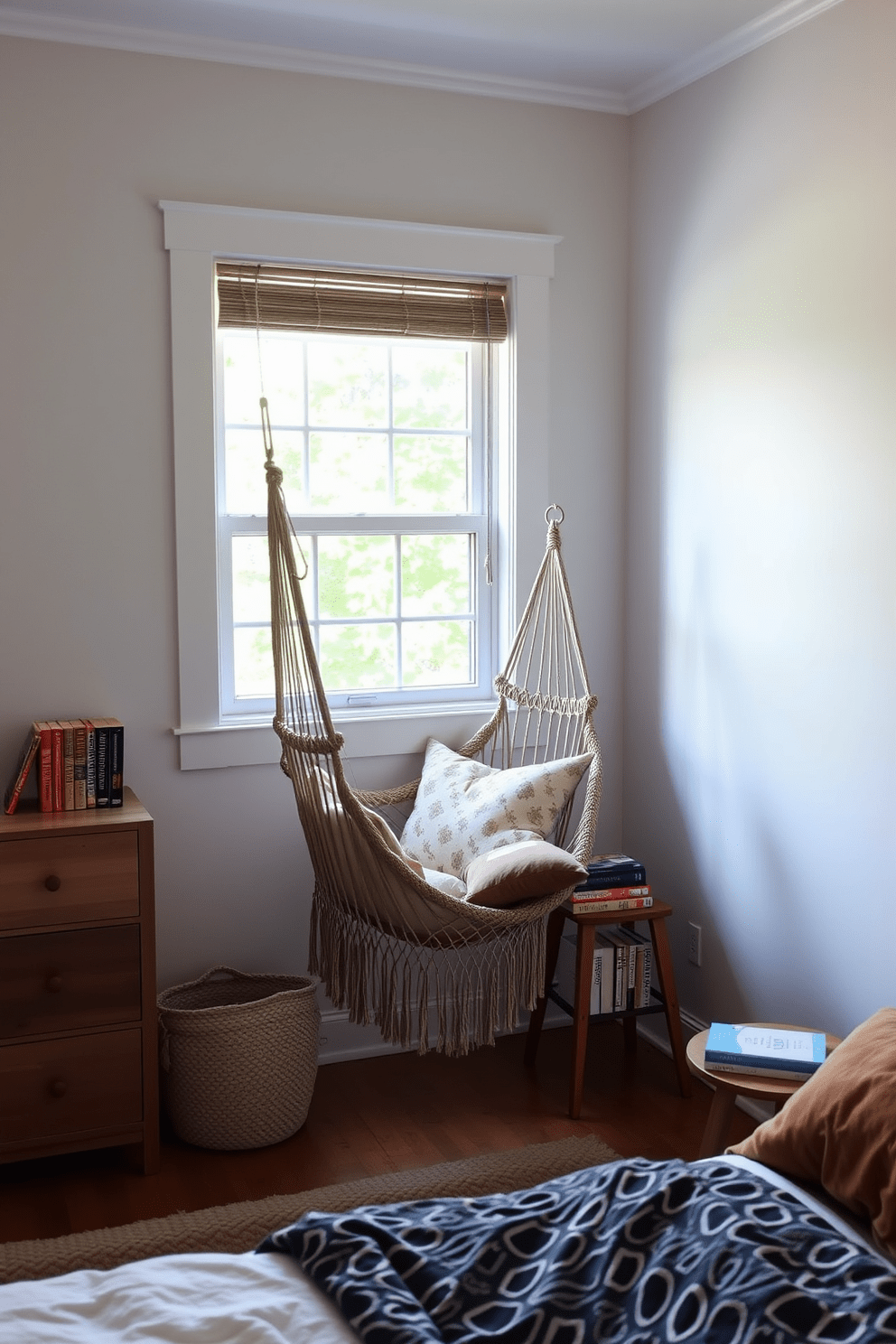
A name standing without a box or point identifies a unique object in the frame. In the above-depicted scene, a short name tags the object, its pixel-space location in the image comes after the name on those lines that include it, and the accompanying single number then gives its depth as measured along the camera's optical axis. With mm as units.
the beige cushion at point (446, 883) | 2795
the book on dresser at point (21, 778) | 2664
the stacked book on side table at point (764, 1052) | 2203
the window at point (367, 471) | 3131
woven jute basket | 2709
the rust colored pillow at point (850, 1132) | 1559
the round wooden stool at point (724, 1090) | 2160
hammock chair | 2623
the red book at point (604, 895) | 2969
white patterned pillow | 2943
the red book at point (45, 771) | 2684
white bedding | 1296
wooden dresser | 2512
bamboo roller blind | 3041
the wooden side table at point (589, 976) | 2916
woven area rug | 2258
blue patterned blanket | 1304
